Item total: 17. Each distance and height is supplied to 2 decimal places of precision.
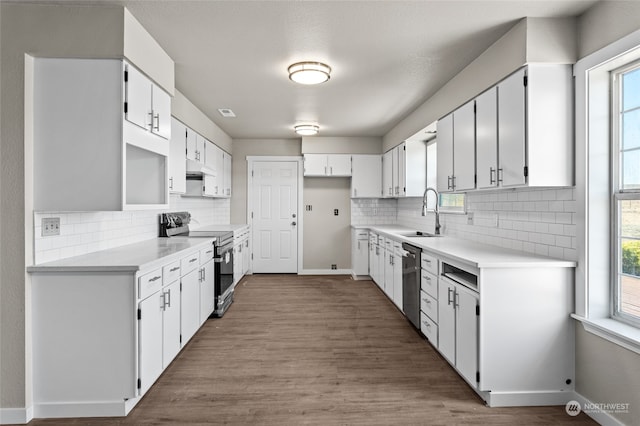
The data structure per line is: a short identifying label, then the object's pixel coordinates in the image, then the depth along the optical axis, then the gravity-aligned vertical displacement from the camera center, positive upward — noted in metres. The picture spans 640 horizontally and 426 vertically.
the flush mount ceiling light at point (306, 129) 5.59 +1.26
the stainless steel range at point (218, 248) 4.17 -0.43
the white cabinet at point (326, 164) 6.61 +0.84
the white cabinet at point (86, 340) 2.24 -0.79
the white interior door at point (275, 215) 6.86 -0.07
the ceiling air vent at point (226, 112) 4.80 +1.32
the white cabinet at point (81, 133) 2.30 +0.49
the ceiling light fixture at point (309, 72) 3.23 +1.23
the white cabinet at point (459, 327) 2.46 -0.84
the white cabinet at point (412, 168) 5.30 +0.63
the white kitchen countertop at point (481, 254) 2.38 -0.31
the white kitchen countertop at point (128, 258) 2.24 -0.33
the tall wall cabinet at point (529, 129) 2.43 +0.57
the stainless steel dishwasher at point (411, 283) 3.61 -0.73
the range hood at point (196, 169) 4.38 +0.51
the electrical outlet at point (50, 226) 2.36 -0.10
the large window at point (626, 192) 2.14 +0.12
